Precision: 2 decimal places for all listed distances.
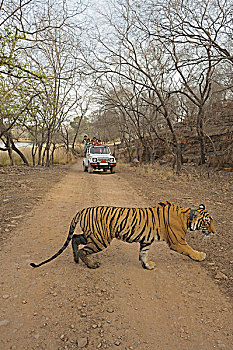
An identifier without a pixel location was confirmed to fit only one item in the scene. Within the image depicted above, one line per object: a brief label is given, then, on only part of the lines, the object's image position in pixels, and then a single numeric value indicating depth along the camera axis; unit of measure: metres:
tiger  3.67
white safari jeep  16.38
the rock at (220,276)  3.65
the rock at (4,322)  2.67
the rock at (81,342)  2.43
